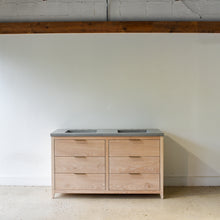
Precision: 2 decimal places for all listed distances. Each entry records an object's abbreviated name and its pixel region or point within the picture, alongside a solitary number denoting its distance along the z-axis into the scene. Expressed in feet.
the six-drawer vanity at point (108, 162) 9.23
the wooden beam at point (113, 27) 10.44
